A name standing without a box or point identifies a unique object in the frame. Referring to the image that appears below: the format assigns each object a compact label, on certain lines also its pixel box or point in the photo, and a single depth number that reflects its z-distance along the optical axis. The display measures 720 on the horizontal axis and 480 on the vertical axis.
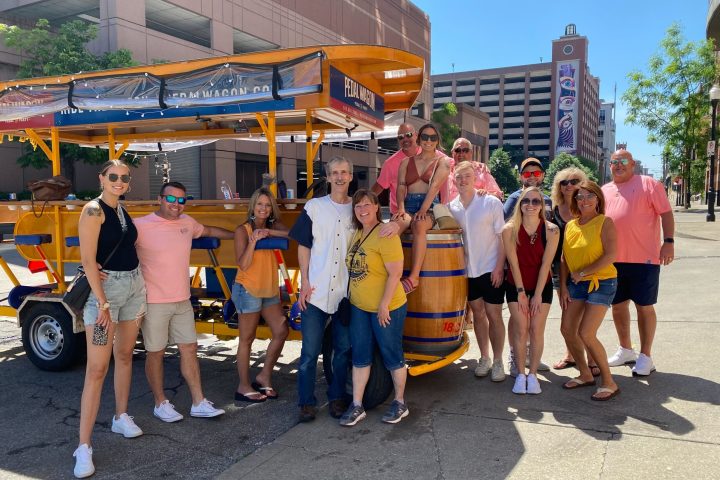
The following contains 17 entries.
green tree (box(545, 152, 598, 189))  72.75
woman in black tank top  3.35
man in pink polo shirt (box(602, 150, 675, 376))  4.75
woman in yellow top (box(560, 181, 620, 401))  4.30
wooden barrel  4.22
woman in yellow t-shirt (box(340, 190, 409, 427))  3.77
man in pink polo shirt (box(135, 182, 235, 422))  3.84
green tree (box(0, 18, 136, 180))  22.05
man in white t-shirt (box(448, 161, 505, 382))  4.56
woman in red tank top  4.38
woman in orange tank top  4.34
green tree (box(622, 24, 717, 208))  26.64
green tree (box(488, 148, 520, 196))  72.94
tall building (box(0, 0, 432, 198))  24.86
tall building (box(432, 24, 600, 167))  113.50
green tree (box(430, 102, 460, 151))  48.50
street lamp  20.27
